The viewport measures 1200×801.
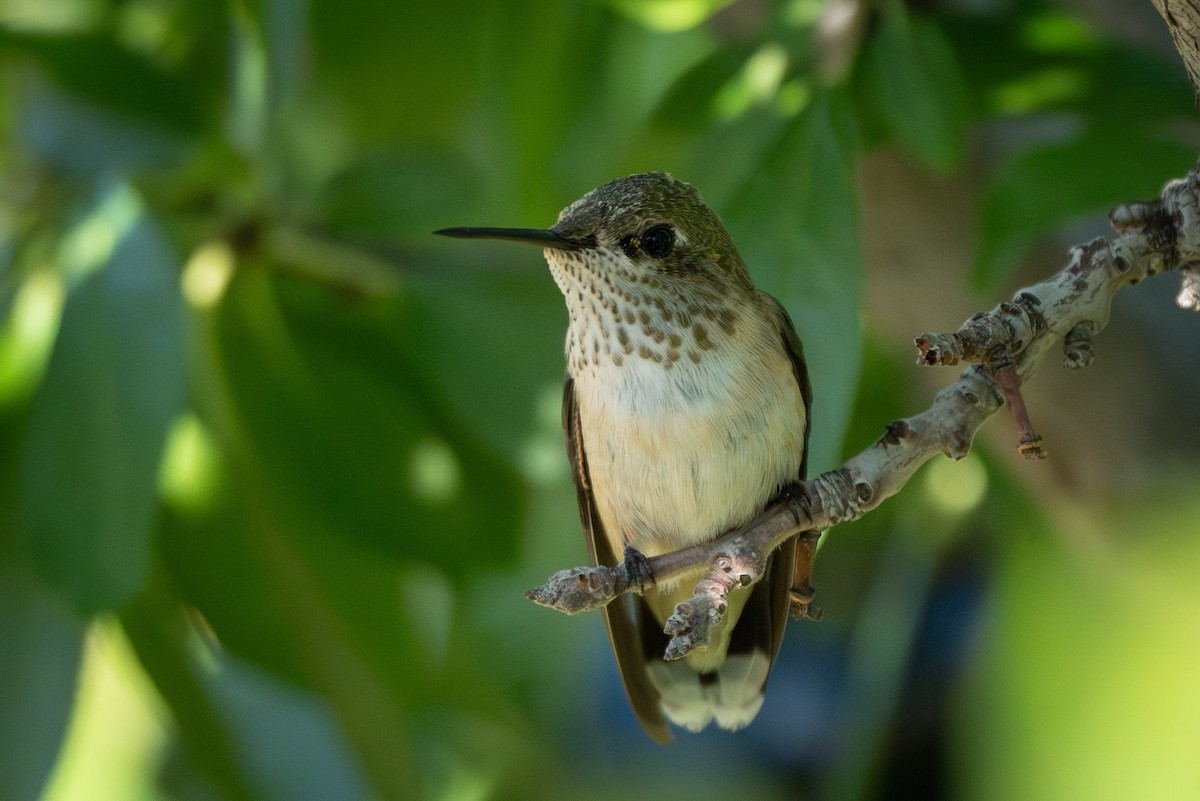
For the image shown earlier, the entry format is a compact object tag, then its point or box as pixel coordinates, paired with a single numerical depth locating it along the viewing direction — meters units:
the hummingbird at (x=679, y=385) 2.60
